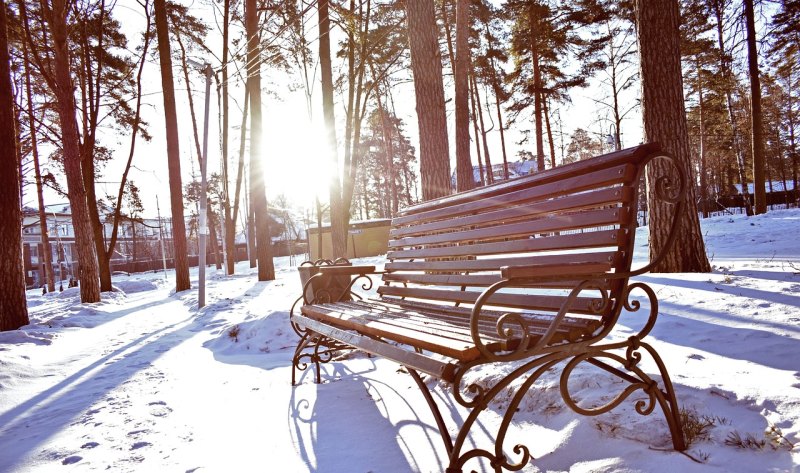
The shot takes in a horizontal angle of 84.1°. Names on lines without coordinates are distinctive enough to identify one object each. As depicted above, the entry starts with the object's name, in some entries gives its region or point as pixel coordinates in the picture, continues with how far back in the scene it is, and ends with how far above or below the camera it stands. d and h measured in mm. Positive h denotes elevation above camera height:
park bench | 1482 -271
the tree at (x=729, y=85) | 8909 +4052
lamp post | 7008 +439
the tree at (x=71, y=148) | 8625 +2285
